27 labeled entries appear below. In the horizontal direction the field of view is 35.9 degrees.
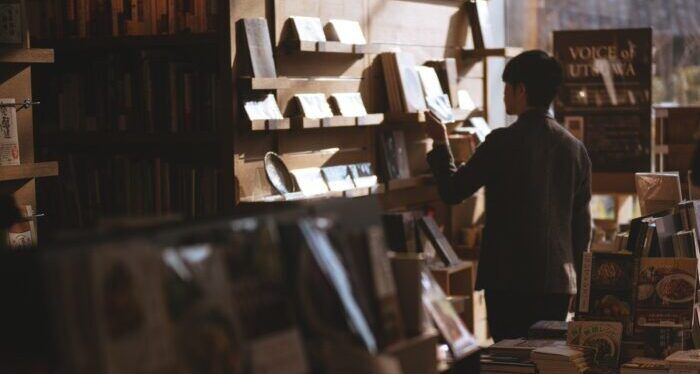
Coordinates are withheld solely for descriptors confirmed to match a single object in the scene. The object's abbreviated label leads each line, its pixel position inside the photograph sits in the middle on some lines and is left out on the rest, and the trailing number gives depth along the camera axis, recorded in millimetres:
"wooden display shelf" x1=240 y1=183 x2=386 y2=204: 4527
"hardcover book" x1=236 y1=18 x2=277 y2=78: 4539
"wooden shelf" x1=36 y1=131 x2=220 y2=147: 4781
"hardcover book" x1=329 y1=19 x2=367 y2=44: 5172
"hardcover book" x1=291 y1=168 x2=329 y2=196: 4762
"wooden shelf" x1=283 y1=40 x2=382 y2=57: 4781
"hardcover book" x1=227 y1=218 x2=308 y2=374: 1668
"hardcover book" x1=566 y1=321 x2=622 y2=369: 3303
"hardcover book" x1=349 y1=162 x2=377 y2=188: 5246
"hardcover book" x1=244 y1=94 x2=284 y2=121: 4551
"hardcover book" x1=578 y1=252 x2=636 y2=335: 3338
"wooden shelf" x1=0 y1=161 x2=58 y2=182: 4051
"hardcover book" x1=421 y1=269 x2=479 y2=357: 2334
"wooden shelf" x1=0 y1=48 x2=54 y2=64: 4125
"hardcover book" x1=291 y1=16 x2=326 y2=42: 4832
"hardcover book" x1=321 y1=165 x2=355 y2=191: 5004
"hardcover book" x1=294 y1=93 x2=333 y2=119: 4867
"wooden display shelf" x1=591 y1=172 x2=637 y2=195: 6473
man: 4301
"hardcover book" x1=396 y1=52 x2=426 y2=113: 5555
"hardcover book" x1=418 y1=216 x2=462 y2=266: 5121
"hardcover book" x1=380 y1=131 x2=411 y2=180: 5617
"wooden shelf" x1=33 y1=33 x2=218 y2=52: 4797
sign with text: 6477
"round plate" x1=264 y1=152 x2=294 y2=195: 4645
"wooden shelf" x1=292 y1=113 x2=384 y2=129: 4746
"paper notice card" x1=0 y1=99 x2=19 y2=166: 4059
